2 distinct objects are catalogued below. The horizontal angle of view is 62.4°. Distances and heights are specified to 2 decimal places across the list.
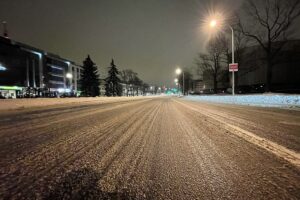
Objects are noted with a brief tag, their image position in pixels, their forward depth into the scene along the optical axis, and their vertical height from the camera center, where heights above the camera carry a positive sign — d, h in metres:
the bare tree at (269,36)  33.81 +7.99
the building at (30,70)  79.31 +8.60
